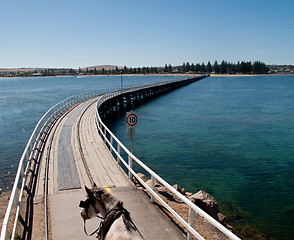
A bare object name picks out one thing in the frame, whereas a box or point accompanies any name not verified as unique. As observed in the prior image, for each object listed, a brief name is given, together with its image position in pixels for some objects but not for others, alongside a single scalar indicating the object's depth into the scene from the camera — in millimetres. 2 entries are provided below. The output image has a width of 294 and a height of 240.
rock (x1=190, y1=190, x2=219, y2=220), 9637
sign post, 9586
